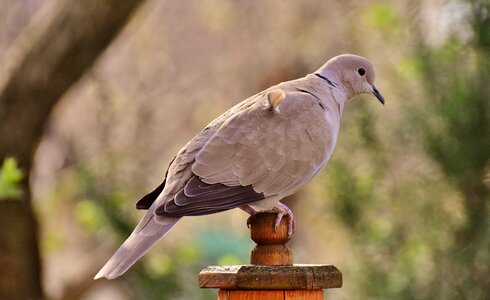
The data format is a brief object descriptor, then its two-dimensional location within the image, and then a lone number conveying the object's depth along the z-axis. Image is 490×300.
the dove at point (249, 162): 4.71
